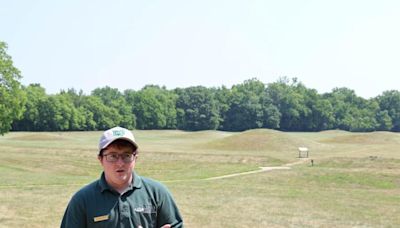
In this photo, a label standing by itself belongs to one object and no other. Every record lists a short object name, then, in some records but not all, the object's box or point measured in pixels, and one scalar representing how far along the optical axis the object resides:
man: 3.78
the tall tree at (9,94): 37.72
